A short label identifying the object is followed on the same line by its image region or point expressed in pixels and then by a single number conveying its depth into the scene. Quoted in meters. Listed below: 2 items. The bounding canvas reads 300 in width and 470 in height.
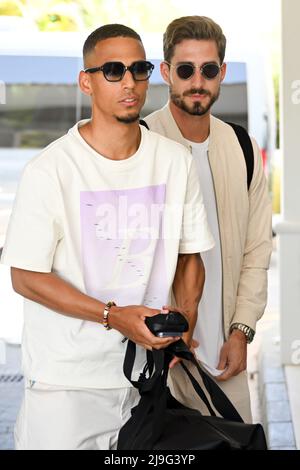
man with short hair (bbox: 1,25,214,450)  3.69
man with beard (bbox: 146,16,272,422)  4.63
